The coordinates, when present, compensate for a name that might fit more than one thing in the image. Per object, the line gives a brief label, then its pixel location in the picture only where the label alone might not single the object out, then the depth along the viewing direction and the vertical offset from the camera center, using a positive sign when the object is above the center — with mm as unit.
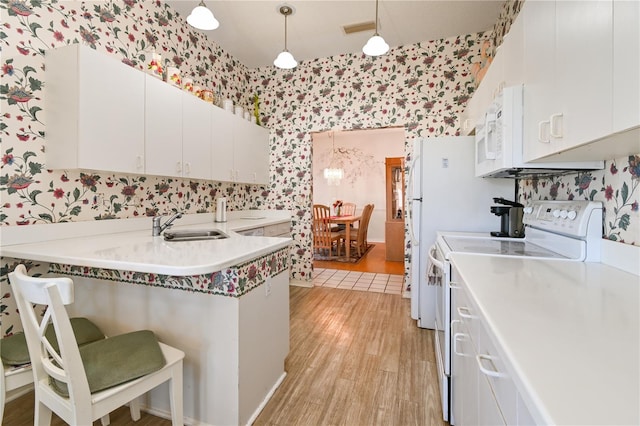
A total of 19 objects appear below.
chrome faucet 2094 -145
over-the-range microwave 1420 +343
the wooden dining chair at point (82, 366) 993 -619
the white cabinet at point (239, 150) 3023 +626
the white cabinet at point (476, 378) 625 -460
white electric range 1324 -213
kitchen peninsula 1385 -495
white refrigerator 2553 +88
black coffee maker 2051 -62
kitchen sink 2026 -211
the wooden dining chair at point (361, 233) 5699 -517
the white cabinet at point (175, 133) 2250 +606
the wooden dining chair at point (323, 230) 5207 -417
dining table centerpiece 6011 -16
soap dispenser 3264 -48
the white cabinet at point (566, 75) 809 +440
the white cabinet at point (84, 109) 1775 +590
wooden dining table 5258 -276
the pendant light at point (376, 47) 2301 +1242
